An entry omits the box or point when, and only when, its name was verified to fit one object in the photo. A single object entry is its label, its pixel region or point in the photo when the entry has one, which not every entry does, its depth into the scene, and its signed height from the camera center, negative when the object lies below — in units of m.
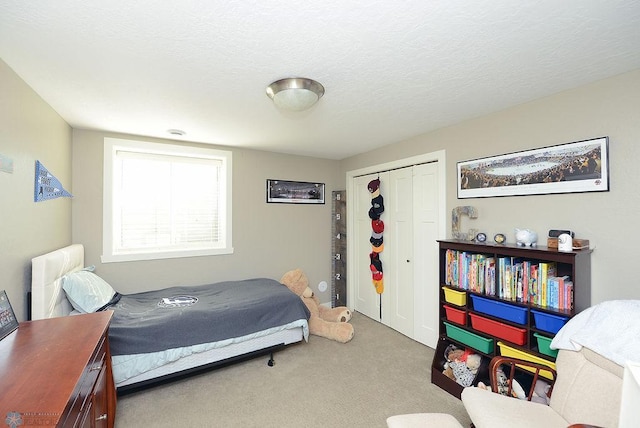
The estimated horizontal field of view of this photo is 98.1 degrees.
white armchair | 1.38 -1.00
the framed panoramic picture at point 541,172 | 1.90 +0.35
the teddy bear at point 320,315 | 3.26 -1.30
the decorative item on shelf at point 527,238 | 2.14 -0.18
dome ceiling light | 1.85 +0.84
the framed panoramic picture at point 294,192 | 3.99 +0.35
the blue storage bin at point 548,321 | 1.81 -0.71
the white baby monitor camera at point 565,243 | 1.83 -0.18
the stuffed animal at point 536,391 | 1.85 -1.21
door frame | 2.90 +0.34
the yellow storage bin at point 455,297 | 2.38 -0.71
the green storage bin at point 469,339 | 2.18 -1.02
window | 3.12 +0.18
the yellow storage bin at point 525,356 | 1.84 -1.00
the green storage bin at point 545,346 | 1.83 -0.88
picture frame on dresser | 1.44 -0.55
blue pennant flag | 2.09 +0.24
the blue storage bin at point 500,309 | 2.00 -0.72
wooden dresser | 0.93 -0.64
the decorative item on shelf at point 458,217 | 2.61 -0.02
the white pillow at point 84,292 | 2.27 -0.64
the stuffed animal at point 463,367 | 2.27 -1.29
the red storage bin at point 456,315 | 2.37 -0.87
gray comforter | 2.22 -0.90
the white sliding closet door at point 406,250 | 3.07 -0.44
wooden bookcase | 1.84 -0.77
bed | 2.11 -0.98
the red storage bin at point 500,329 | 1.98 -0.87
